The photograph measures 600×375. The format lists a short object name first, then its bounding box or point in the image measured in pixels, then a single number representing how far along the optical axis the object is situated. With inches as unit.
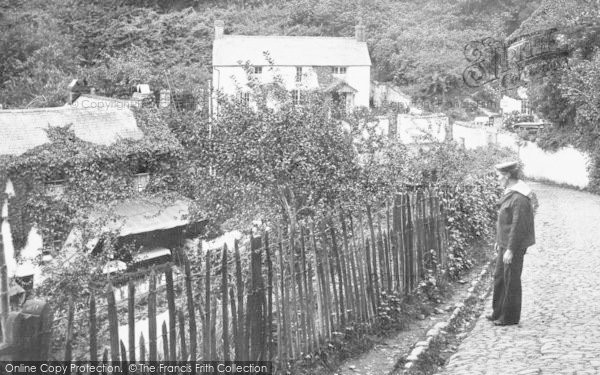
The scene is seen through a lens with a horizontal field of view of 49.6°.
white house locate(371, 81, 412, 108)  1813.5
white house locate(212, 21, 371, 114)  1665.8
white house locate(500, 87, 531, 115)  1707.1
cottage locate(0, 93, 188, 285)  879.1
